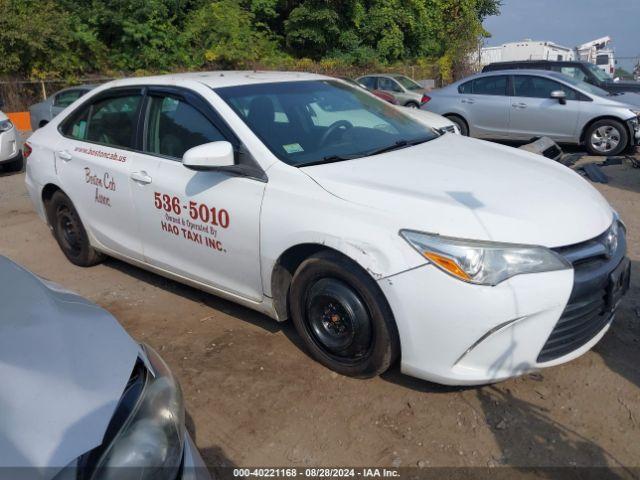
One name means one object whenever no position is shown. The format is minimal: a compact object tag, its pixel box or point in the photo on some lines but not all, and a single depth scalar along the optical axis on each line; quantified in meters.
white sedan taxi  2.72
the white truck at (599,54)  28.21
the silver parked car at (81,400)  1.48
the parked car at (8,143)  9.66
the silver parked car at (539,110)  9.59
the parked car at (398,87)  18.70
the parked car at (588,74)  12.48
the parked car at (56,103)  13.70
